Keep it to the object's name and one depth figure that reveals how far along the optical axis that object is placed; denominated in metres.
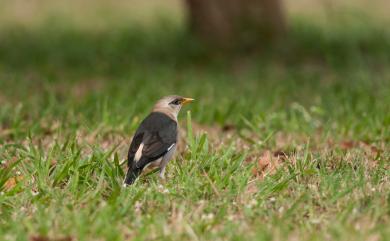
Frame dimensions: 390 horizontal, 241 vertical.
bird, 11.64
